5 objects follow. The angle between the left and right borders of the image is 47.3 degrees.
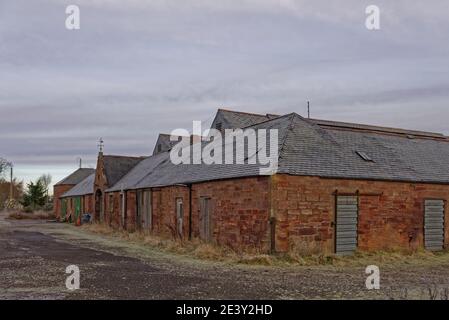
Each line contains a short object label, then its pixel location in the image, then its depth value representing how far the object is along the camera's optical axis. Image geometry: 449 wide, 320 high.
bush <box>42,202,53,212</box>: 66.01
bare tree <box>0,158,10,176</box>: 104.31
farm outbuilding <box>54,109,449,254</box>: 16.55
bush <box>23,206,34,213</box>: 59.20
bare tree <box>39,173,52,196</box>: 114.40
